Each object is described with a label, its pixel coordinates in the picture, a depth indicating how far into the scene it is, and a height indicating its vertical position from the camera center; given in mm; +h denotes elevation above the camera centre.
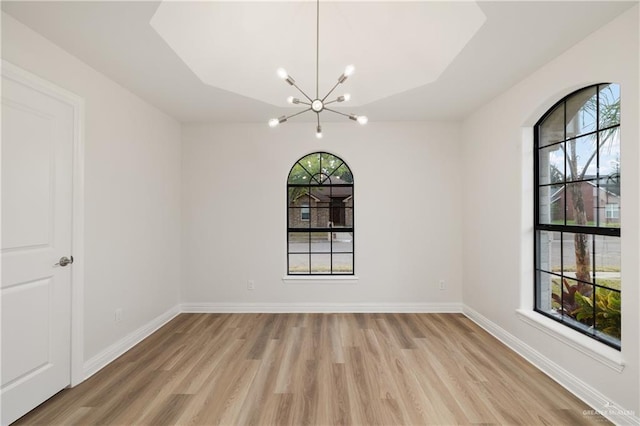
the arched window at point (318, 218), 4270 -50
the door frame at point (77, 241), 2385 -221
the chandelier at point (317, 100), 1947 +838
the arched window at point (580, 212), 2174 +24
